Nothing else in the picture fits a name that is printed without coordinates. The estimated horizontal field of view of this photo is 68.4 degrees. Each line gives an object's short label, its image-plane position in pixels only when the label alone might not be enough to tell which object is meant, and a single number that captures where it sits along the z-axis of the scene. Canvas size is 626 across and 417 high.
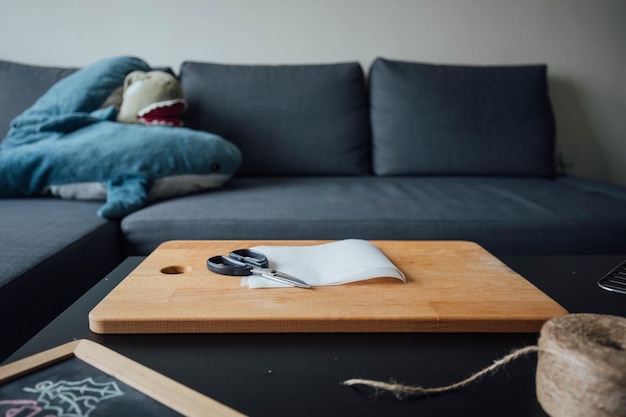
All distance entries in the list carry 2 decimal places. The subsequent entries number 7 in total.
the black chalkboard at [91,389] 0.38
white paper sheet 0.62
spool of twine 0.33
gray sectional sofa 1.13
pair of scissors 0.61
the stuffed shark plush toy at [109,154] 1.30
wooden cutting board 0.52
